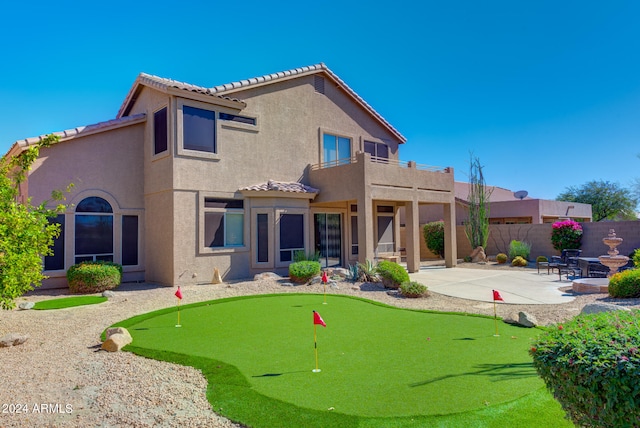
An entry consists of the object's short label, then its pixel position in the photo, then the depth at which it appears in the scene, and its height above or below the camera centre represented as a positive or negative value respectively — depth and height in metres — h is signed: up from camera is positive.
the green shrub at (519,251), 22.70 -1.16
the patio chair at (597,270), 15.14 -1.57
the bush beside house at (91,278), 14.20 -1.56
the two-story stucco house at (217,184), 15.56 +2.26
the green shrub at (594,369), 2.94 -1.13
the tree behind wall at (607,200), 44.47 +3.65
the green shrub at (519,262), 21.62 -1.72
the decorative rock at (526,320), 8.42 -1.96
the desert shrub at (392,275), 14.23 -1.57
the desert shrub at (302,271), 15.48 -1.51
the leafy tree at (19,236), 7.72 +0.01
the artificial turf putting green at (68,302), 11.98 -2.15
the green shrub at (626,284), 10.68 -1.53
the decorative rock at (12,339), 7.89 -2.14
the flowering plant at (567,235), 21.75 -0.23
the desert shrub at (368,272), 15.23 -1.57
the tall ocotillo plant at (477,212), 24.97 +1.29
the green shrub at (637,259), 12.80 -0.99
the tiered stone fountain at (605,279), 12.63 -1.73
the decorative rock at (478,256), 24.14 -1.52
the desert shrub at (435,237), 27.14 -0.33
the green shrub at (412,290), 12.78 -1.91
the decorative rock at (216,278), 16.02 -1.80
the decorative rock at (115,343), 7.52 -2.12
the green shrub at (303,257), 17.55 -1.06
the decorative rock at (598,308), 7.42 -1.52
